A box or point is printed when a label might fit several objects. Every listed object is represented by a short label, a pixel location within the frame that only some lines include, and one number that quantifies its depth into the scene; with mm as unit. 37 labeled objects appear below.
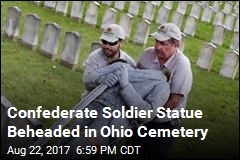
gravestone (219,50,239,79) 10820
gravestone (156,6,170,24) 15039
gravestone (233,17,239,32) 16547
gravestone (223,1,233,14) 19656
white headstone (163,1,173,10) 18348
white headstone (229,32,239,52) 13867
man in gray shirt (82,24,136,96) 4559
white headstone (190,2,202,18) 17109
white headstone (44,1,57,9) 14258
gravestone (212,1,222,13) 19350
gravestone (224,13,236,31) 16438
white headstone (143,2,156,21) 15266
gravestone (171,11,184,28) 14354
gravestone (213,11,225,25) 16566
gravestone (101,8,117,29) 12797
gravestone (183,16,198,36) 14375
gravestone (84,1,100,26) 13088
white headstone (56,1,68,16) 14000
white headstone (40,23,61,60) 9945
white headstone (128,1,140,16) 15801
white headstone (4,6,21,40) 10656
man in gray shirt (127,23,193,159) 4406
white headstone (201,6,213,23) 16991
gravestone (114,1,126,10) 16281
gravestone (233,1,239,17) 19716
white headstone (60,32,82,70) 9633
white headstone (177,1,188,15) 17844
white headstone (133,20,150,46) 11992
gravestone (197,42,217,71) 11125
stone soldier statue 4043
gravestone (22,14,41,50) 10211
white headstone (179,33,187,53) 11395
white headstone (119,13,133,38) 12414
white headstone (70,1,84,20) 13664
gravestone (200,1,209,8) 19400
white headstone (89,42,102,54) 9219
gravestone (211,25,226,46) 13797
